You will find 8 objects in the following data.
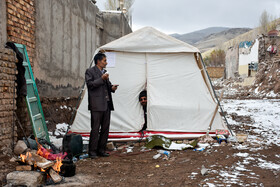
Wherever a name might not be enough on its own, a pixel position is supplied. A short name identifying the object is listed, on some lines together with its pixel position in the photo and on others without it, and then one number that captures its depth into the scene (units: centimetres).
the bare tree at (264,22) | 3813
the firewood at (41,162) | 308
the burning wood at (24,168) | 307
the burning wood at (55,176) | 310
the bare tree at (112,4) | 1969
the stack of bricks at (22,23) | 429
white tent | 560
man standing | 445
